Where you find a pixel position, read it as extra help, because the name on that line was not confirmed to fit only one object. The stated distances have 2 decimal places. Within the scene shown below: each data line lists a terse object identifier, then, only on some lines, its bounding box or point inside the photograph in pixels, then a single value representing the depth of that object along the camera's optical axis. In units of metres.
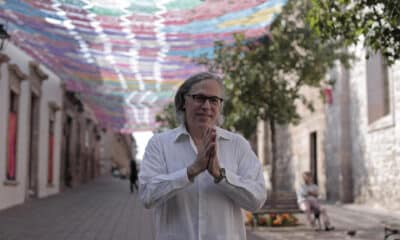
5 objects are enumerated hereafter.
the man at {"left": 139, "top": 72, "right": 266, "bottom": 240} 2.36
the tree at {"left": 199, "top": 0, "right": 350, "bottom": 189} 14.17
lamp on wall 10.72
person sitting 12.08
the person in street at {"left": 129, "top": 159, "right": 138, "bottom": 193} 28.20
